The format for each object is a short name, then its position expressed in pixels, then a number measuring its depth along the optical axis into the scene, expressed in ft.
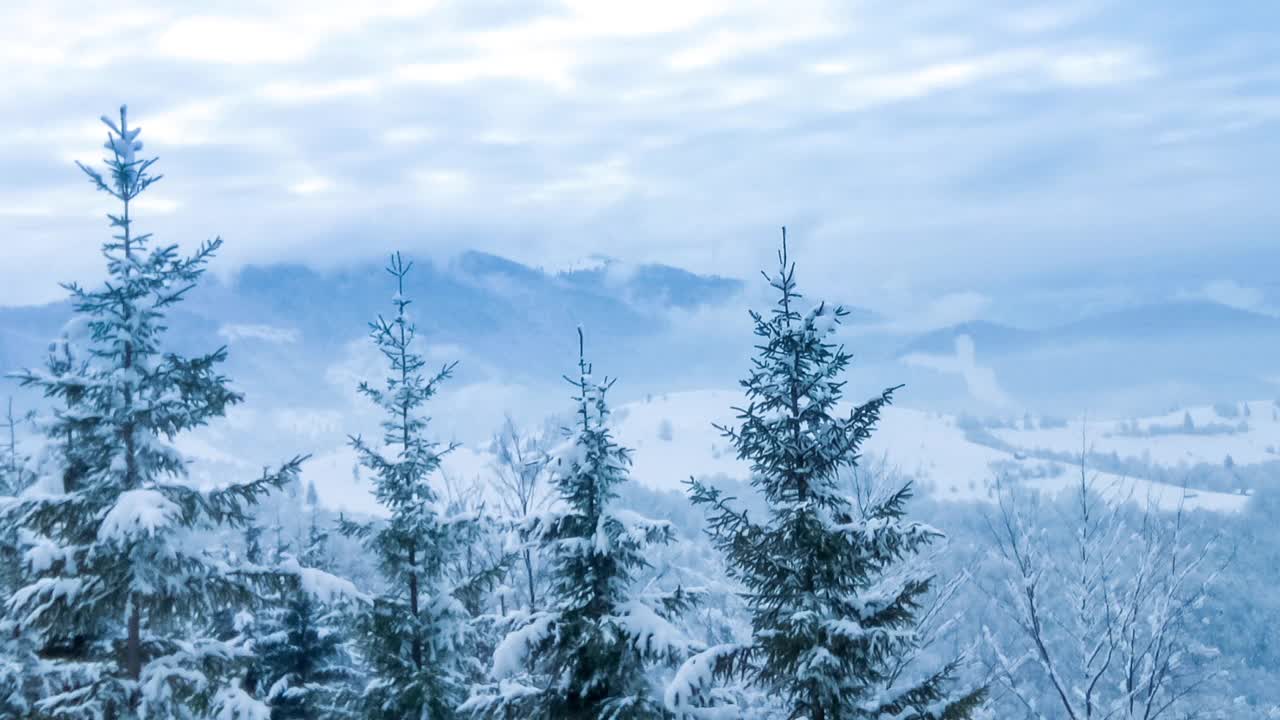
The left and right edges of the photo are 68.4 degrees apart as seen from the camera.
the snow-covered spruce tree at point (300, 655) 68.90
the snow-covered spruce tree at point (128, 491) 36.06
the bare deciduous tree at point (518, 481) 87.15
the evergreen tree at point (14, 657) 42.55
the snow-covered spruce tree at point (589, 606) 40.91
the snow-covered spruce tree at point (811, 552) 35.53
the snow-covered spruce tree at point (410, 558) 49.01
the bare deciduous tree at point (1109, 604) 46.88
